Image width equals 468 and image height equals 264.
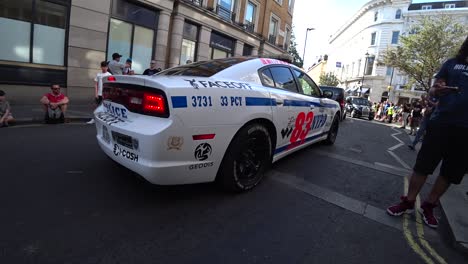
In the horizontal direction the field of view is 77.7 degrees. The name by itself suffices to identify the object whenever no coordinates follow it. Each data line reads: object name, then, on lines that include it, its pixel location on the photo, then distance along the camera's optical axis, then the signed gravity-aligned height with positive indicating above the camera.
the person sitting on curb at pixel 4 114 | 5.85 -0.84
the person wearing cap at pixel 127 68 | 9.29 +0.62
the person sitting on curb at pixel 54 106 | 6.55 -0.62
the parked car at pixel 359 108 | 22.78 +0.60
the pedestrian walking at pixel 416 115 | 12.30 +0.31
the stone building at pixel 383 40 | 45.06 +12.83
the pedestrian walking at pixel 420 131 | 8.02 -0.24
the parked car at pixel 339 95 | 12.40 +0.80
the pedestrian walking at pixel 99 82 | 8.04 +0.05
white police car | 2.51 -0.25
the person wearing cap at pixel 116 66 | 8.89 +0.63
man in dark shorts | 2.85 -0.10
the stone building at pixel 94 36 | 8.65 +1.86
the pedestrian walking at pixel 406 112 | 17.37 +0.57
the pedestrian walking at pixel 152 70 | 9.00 +0.68
